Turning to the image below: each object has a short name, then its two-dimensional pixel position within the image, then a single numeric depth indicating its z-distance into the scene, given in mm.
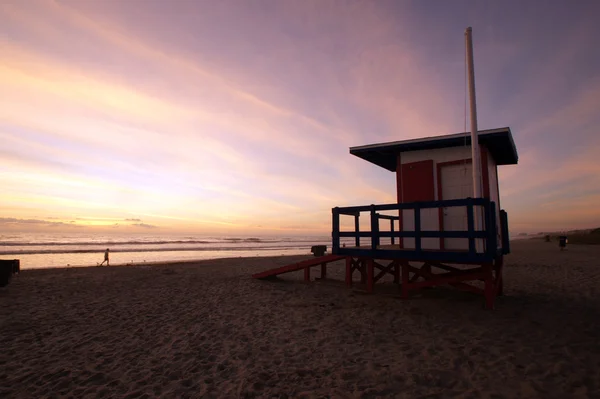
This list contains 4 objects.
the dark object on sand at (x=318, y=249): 24609
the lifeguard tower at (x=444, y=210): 8172
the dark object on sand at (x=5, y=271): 11727
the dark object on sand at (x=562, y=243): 32569
